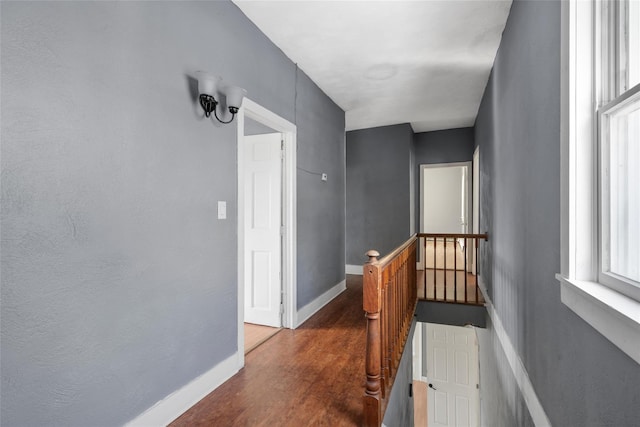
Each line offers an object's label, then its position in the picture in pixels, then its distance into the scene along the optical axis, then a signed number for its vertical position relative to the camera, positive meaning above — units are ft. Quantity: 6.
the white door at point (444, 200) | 31.14 +1.43
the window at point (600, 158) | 3.43 +0.70
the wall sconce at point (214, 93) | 6.13 +2.47
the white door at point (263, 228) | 10.43 -0.50
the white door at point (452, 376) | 18.72 -10.08
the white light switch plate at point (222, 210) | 7.04 +0.07
